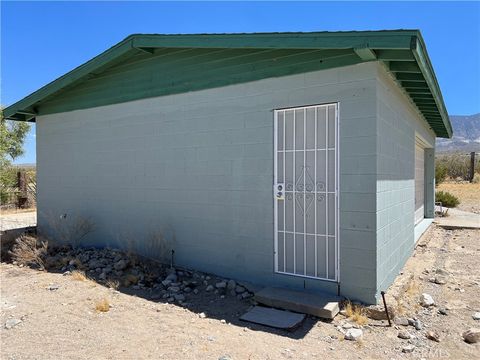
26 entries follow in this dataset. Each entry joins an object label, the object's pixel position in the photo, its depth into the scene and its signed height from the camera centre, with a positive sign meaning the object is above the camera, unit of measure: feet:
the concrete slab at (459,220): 38.60 -5.15
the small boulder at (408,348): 13.25 -6.13
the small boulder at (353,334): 13.94 -5.93
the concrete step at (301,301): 15.56 -5.46
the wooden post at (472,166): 91.15 +1.88
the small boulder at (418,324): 15.07 -6.04
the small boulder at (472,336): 13.96 -6.01
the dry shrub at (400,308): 16.07 -5.75
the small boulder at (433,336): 14.16 -6.09
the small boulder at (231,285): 19.38 -5.64
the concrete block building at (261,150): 16.57 +1.35
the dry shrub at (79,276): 20.99 -5.63
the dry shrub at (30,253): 25.05 -5.24
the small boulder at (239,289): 19.06 -5.78
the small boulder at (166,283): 20.17 -5.75
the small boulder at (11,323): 15.18 -5.99
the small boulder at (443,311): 16.53 -6.02
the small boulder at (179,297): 18.39 -5.96
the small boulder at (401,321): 15.31 -5.96
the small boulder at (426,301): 17.27 -5.83
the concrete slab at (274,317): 14.96 -5.88
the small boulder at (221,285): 19.54 -5.70
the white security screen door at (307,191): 17.49 -0.81
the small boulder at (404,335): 14.17 -6.05
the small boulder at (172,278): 20.60 -5.62
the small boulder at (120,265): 22.46 -5.35
